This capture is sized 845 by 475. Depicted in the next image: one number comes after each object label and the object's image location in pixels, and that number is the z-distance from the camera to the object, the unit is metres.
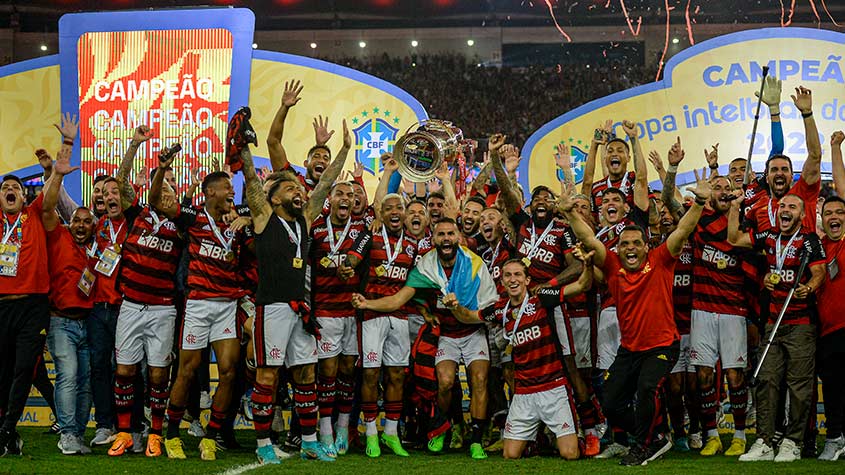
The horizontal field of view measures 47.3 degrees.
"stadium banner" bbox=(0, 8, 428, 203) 13.80
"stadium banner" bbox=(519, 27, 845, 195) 13.98
